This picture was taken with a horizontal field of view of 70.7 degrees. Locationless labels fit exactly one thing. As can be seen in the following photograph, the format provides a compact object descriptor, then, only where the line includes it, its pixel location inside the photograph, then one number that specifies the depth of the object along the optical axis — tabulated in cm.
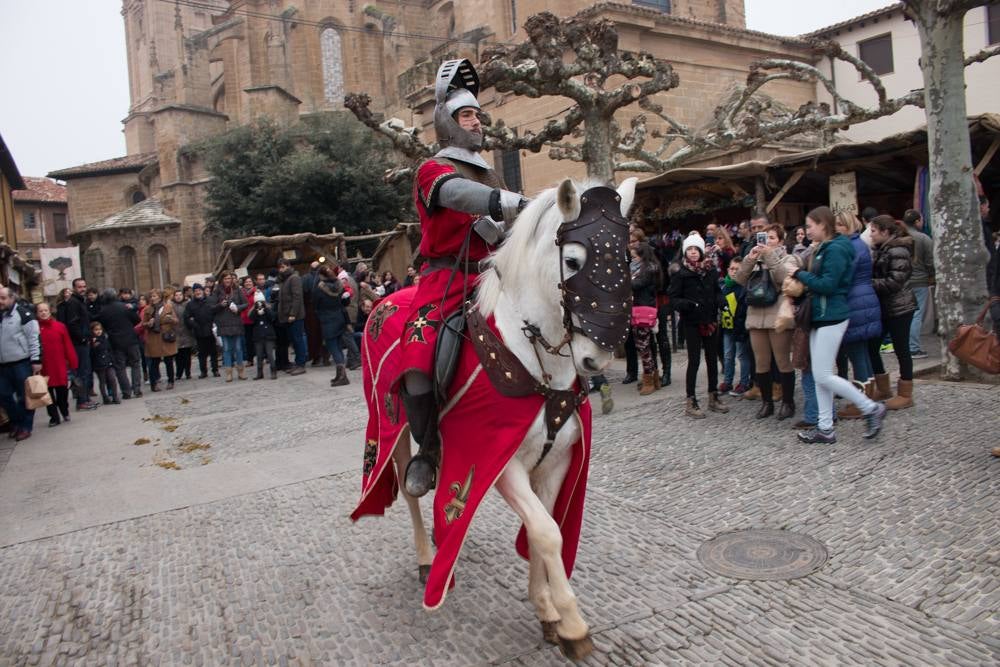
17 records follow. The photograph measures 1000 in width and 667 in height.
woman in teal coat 605
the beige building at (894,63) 2369
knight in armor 321
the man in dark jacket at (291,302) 1354
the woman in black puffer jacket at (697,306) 774
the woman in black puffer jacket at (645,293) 884
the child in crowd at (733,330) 823
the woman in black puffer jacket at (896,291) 715
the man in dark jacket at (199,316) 1448
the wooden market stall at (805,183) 1182
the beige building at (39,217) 5528
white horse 283
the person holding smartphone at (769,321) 698
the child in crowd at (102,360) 1227
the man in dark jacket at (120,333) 1269
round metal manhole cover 384
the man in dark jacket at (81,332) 1184
